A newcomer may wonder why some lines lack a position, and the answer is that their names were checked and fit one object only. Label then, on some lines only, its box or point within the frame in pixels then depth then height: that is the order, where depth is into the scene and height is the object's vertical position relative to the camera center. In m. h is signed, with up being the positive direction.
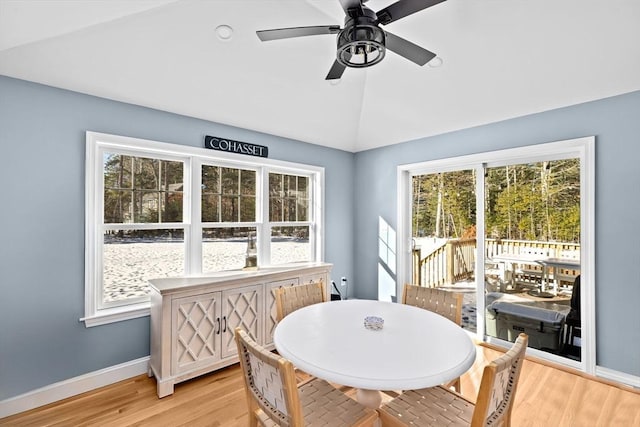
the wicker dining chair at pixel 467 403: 1.16 -1.00
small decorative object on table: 1.77 -0.66
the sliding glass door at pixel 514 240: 2.83 -0.30
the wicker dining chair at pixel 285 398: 1.20 -0.87
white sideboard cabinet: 2.41 -0.95
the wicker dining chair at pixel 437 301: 2.22 -0.70
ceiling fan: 1.49 +0.98
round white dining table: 1.29 -0.70
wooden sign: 3.13 +0.74
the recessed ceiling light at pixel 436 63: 2.71 +1.40
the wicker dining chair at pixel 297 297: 2.32 -0.70
